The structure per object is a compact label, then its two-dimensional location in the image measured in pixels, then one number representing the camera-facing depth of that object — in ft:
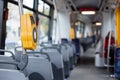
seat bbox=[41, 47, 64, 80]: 9.20
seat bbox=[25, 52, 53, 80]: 6.95
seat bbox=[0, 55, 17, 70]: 5.77
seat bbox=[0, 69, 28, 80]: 4.59
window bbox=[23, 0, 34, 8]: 12.70
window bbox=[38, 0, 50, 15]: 15.68
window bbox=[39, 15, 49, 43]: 15.73
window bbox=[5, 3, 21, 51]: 9.90
